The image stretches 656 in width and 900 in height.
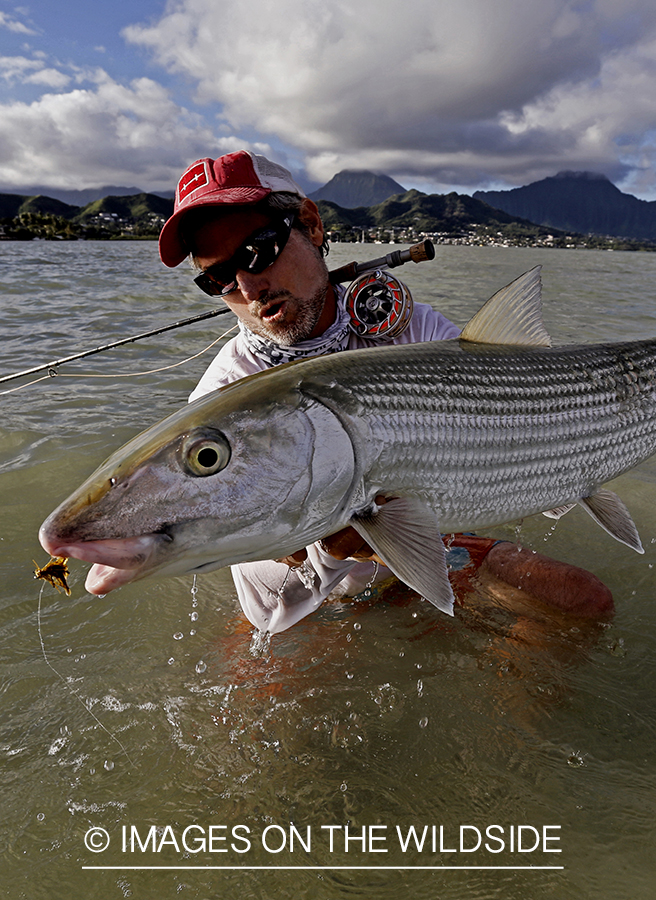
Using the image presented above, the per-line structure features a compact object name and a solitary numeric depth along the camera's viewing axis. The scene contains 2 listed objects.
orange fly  0.38
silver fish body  0.29
